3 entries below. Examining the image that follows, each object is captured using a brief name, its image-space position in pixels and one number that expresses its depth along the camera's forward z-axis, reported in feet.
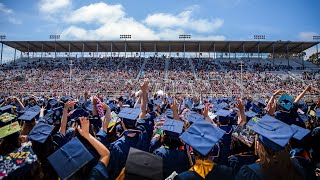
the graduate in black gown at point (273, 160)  5.17
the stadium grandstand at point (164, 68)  79.16
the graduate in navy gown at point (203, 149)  6.04
